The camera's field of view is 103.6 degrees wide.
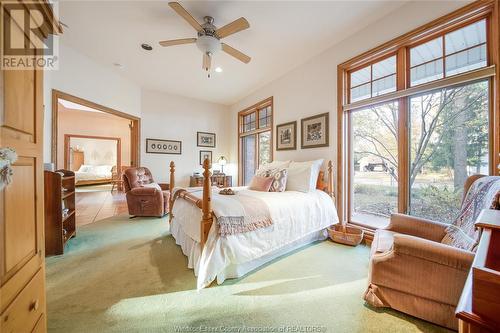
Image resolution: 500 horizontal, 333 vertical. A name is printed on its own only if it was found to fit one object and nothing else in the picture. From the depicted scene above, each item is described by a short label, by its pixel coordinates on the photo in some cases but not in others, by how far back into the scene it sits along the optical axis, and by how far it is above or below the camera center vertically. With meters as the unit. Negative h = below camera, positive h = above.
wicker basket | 2.62 -0.94
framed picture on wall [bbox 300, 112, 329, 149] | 3.18 +0.60
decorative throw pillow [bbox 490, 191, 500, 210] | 1.12 -0.21
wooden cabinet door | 0.68 -0.11
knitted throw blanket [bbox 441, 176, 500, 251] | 1.29 -0.34
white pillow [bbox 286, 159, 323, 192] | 2.88 -0.15
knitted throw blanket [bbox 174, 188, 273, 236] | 1.81 -0.46
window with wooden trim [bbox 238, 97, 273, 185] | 4.58 +0.75
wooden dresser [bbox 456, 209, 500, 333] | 0.52 -0.38
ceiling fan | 2.09 +1.49
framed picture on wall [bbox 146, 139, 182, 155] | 5.01 +0.53
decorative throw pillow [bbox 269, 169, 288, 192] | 2.87 -0.20
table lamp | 5.68 +0.16
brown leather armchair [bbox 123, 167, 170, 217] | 3.68 -0.59
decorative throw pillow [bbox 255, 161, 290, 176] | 3.32 +0.01
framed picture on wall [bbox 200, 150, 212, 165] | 5.69 +0.37
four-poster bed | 1.79 -0.66
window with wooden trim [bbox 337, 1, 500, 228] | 1.86 +0.55
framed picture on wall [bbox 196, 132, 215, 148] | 5.65 +0.79
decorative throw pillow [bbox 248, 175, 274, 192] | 2.87 -0.26
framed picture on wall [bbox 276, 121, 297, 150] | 3.76 +0.61
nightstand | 5.14 -0.38
